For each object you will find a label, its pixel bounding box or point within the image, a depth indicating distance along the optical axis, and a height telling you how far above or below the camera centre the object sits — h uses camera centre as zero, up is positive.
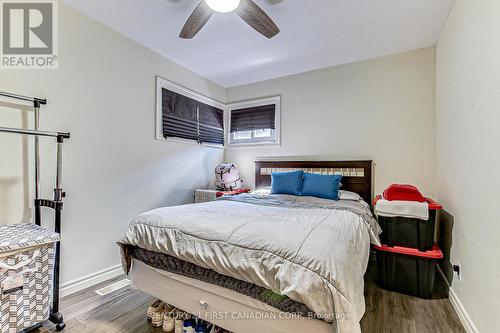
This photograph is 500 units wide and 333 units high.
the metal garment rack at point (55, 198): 1.66 -0.25
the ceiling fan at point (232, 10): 1.74 +1.21
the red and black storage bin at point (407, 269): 2.04 -0.94
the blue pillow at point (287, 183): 2.94 -0.22
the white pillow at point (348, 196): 2.72 -0.36
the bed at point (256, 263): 1.08 -0.54
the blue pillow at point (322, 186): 2.73 -0.24
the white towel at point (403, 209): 2.06 -0.39
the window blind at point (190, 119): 3.17 +0.72
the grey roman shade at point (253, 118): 3.83 +0.82
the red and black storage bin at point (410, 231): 2.08 -0.60
